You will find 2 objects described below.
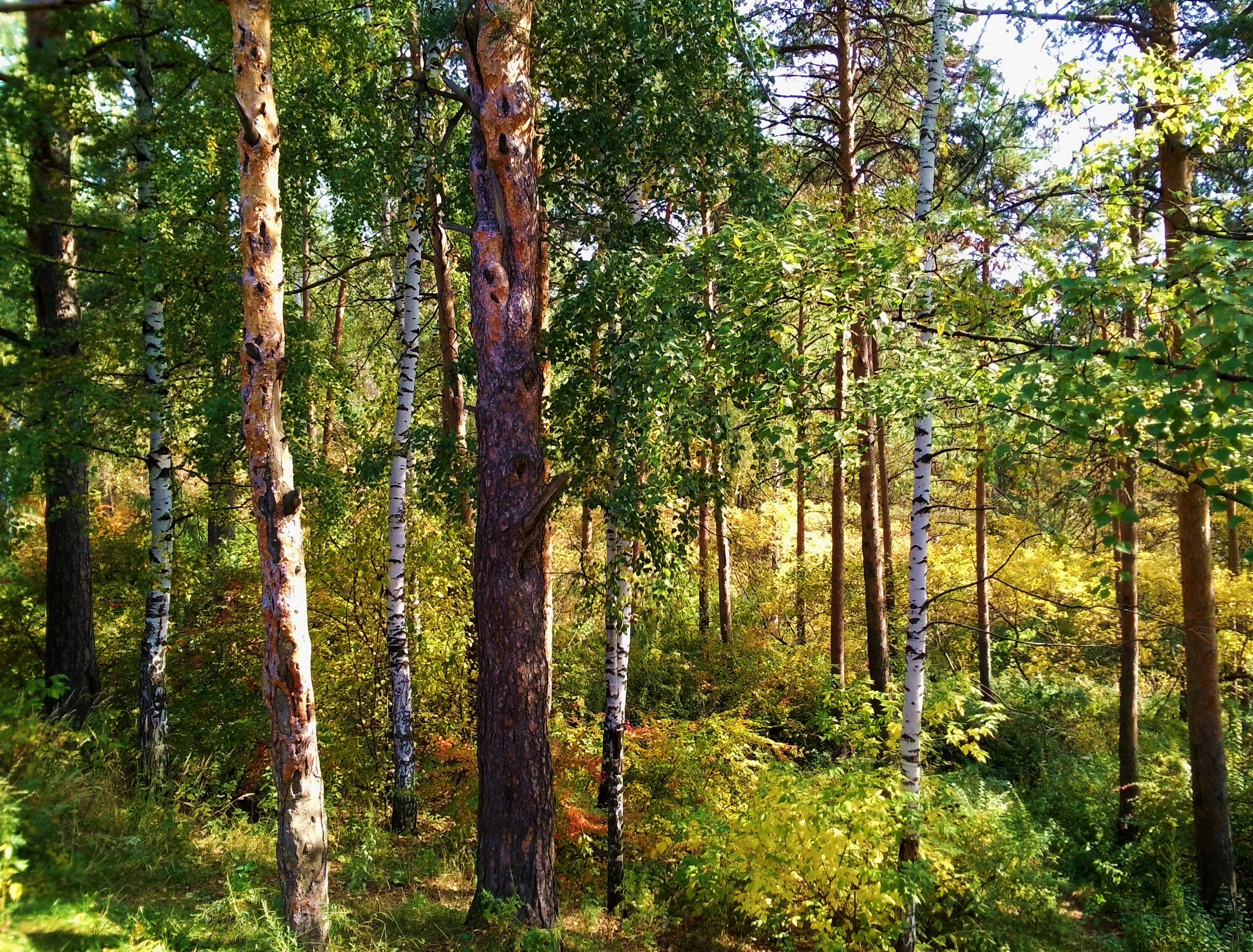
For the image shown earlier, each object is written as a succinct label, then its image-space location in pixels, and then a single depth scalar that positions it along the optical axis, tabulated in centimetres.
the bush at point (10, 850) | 379
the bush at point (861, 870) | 588
